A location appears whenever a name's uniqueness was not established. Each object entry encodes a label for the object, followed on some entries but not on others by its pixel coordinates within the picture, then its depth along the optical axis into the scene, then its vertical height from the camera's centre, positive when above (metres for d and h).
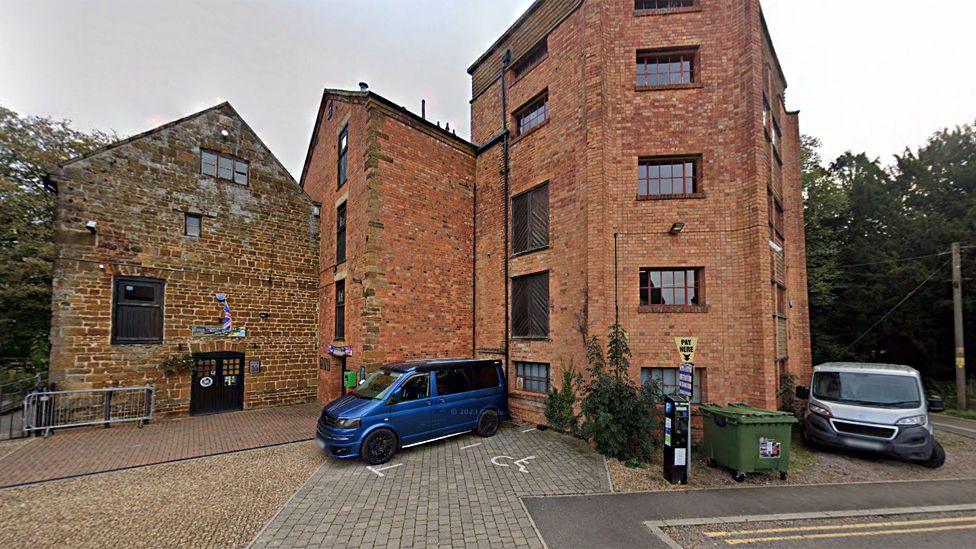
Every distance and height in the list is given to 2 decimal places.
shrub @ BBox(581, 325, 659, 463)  7.32 -2.37
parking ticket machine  6.27 -2.39
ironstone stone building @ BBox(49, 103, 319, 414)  10.21 +0.73
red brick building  8.77 +2.29
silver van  7.09 -2.22
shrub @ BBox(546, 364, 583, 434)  9.05 -2.66
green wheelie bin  6.46 -2.47
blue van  7.04 -2.32
